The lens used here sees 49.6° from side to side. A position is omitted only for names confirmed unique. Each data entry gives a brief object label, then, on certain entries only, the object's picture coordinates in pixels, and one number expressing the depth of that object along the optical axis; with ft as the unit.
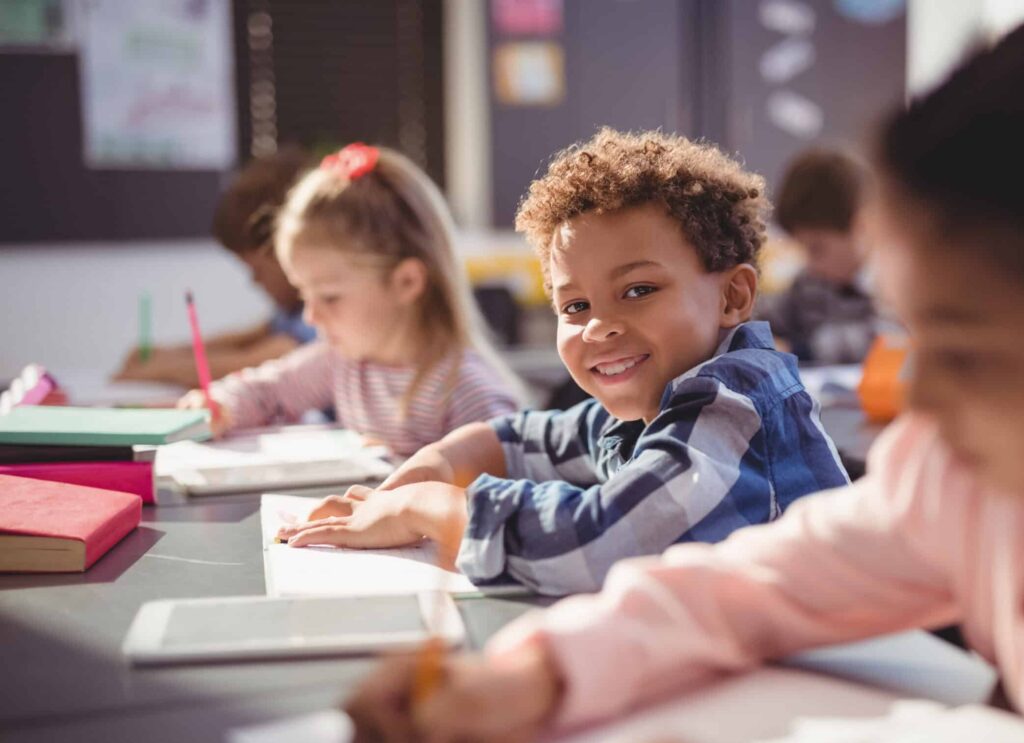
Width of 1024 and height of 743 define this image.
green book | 4.04
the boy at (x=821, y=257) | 9.53
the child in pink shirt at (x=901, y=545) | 1.64
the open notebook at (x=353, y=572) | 2.86
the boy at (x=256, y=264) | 8.18
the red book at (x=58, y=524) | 3.13
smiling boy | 2.86
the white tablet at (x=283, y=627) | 2.38
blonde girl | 6.00
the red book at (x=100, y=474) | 3.91
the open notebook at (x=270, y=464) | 4.35
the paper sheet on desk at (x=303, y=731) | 1.97
